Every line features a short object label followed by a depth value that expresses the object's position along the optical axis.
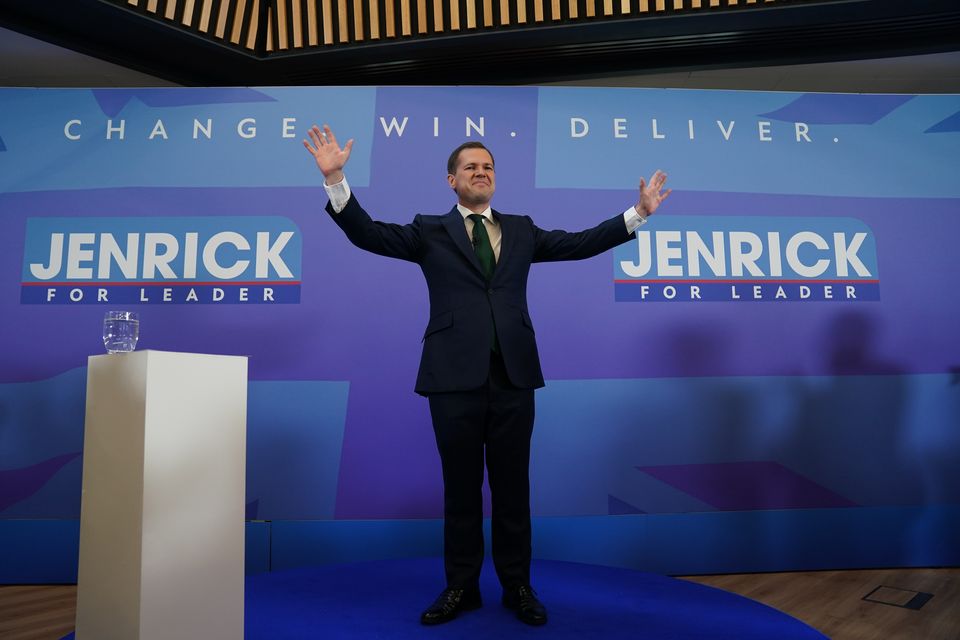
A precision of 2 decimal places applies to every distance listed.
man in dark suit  2.20
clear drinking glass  1.91
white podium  1.62
